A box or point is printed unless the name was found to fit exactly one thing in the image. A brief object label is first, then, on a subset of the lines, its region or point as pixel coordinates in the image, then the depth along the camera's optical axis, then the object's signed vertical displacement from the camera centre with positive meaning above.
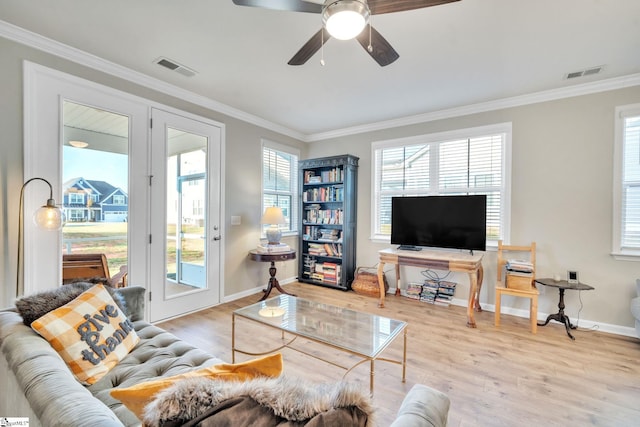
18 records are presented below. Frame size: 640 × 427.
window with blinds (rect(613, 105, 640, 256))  2.84 +0.32
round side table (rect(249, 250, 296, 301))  3.84 -0.65
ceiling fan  1.41 +1.03
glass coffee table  1.82 -0.84
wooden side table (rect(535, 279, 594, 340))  2.79 -0.82
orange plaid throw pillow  1.30 -0.62
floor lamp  1.92 -0.06
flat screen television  3.38 -0.12
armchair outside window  2.48 -0.54
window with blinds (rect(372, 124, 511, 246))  3.54 +0.58
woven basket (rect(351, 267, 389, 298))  4.11 -1.06
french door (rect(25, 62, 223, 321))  2.32 +0.22
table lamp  3.90 -0.15
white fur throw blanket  0.63 -0.45
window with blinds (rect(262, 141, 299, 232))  4.45 +0.49
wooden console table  3.06 -0.58
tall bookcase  4.41 -0.16
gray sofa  0.79 -0.60
